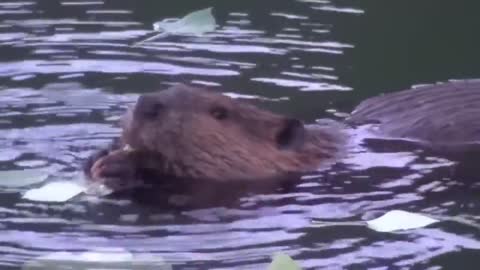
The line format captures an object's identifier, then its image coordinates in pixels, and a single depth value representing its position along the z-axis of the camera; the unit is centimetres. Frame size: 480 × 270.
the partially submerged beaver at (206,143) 1260
